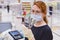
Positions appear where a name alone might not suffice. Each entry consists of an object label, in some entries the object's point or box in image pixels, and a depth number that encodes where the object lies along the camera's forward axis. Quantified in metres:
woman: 1.28
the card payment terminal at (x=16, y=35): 1.81
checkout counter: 1.81
